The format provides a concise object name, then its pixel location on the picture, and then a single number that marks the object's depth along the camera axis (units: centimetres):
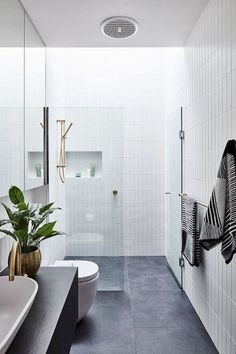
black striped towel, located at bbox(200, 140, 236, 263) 138
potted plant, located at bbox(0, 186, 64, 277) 153
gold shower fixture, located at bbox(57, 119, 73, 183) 329
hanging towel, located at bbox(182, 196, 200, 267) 225
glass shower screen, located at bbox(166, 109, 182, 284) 296
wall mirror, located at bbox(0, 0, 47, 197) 174
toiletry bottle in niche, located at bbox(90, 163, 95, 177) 344
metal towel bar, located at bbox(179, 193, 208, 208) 211
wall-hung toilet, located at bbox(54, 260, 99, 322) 221
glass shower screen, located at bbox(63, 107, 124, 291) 324
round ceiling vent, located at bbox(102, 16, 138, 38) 219
